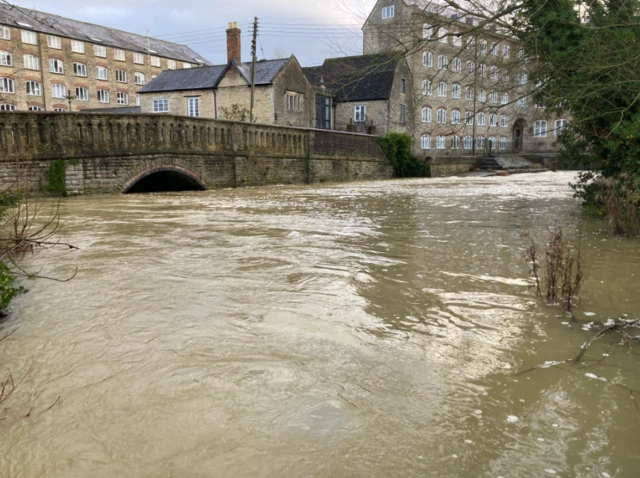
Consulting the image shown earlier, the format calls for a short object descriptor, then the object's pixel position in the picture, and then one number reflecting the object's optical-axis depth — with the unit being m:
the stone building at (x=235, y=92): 35.31
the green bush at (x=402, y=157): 36.19
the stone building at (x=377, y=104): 42.00
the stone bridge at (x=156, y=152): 17.00
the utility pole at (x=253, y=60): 33.22
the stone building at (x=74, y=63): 44.12
